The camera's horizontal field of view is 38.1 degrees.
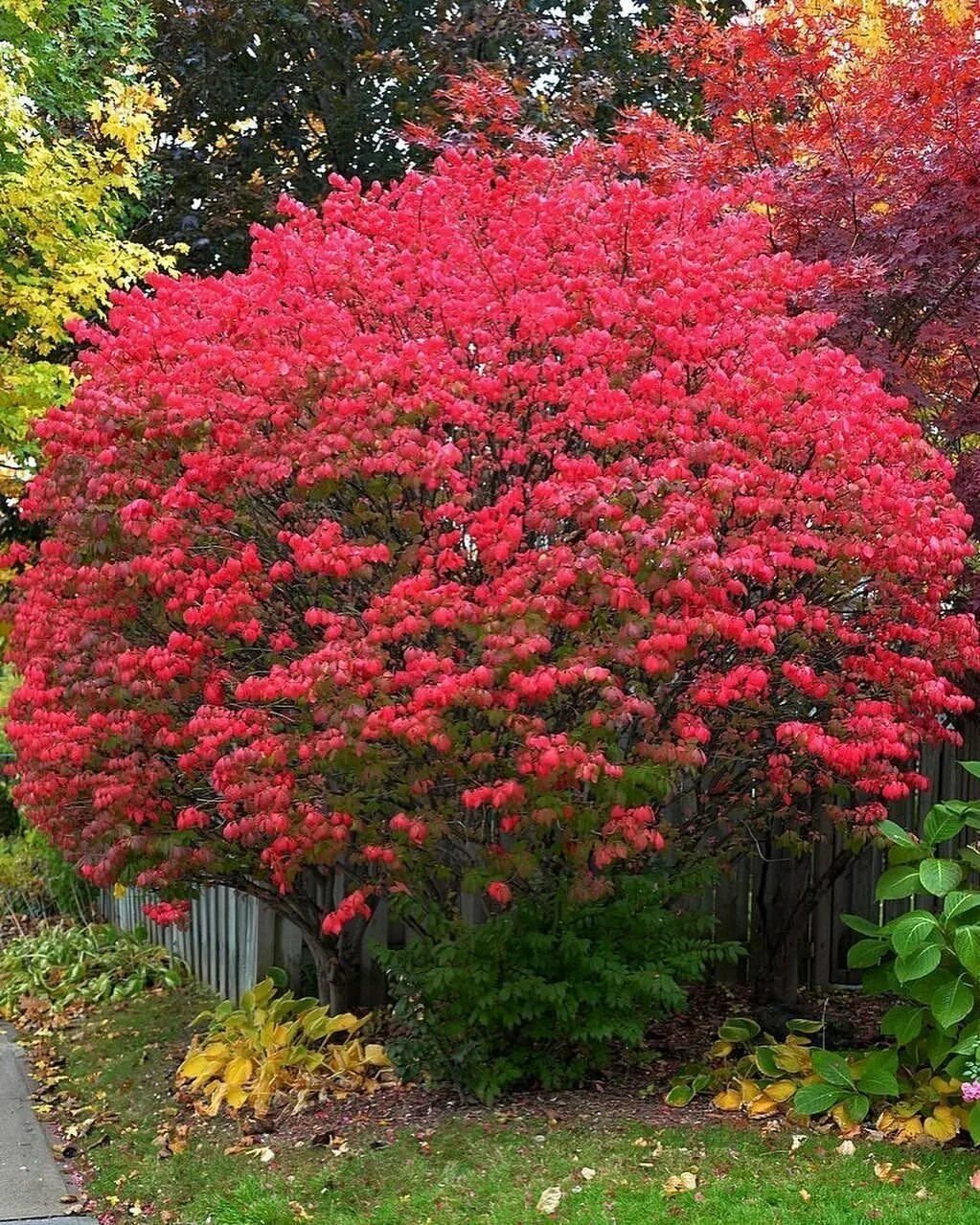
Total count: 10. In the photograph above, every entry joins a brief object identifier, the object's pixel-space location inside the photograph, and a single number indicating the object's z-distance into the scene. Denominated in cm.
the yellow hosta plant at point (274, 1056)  646
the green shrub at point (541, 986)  578
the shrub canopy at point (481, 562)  528
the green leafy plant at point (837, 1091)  546
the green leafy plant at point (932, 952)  533
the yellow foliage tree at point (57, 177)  934
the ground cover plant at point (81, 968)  903
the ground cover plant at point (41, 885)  1131
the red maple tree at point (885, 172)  713
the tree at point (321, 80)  1255
